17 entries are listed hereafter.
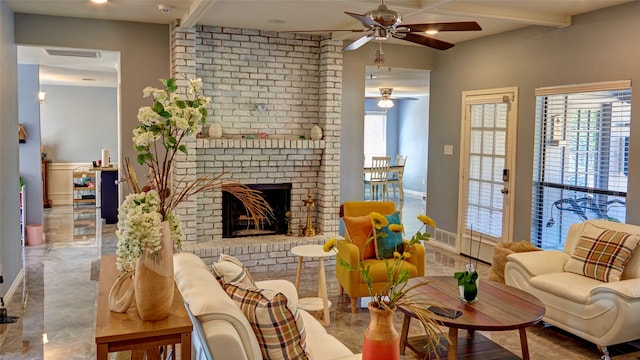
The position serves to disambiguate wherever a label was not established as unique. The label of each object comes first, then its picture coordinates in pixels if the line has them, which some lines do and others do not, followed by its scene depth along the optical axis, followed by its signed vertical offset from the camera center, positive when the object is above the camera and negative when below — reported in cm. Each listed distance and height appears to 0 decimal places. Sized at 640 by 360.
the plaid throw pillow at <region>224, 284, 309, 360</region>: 199 -68
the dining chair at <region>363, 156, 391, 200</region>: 988 -41
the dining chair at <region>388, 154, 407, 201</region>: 1013 -51
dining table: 1008 -37
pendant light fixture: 983 +109
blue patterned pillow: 428 -76
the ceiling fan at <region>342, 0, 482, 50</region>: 299 +77
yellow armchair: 410 -95
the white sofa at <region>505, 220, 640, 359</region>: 329 -95
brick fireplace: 560 +39
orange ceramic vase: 164 -59
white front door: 566 -16
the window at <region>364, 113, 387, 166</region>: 1353 +50
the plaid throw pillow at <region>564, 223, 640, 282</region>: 368 -72
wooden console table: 185 -66
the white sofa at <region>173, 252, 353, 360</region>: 182 -62
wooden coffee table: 285 -92
